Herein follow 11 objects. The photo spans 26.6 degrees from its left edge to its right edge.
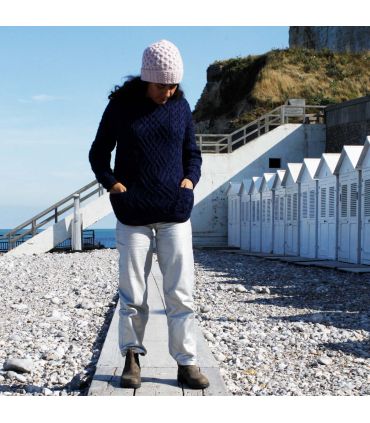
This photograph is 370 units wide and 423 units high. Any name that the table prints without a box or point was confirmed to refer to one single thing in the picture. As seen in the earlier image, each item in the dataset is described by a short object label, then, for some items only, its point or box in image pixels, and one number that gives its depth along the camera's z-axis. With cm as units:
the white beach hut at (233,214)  3108
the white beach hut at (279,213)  2397
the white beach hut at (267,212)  2558
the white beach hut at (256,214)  2734
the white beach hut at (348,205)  1709
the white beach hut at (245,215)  2905
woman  441
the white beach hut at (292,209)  2226
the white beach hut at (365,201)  1636
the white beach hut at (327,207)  1869
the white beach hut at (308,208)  2036
